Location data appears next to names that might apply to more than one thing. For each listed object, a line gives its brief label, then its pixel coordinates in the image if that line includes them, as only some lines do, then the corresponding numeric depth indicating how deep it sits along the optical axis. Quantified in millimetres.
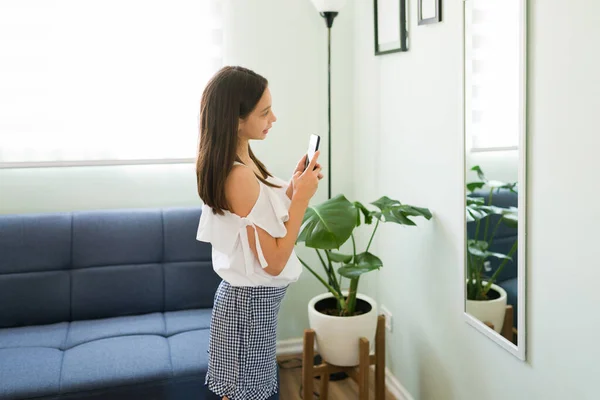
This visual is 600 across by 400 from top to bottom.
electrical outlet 2815
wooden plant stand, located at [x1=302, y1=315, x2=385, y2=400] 2439
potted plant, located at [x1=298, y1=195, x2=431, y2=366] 2168
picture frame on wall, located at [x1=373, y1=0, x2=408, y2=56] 2484
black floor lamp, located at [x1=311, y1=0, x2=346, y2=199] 2680
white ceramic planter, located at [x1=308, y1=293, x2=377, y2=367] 2369
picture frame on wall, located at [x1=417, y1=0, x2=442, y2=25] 2184
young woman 1694
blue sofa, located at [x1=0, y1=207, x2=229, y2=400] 2209
